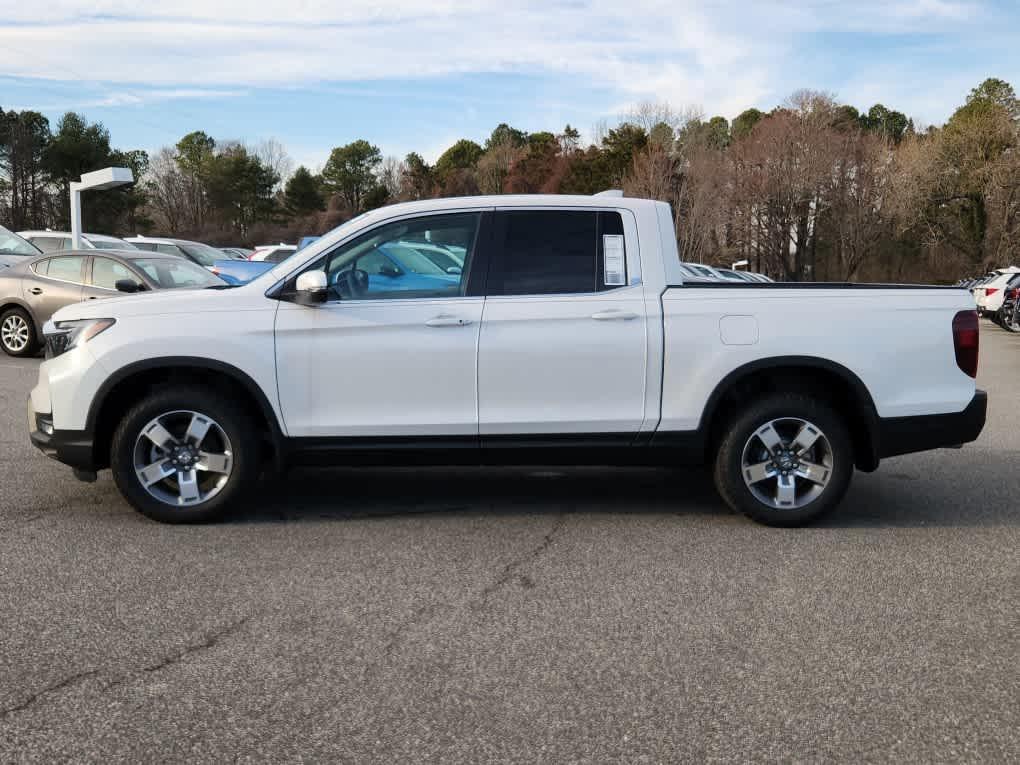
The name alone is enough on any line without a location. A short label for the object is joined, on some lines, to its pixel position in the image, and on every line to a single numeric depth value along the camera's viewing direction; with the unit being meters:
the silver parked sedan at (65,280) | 14.44
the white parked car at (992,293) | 29.01
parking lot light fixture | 21.44
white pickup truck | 5.84
